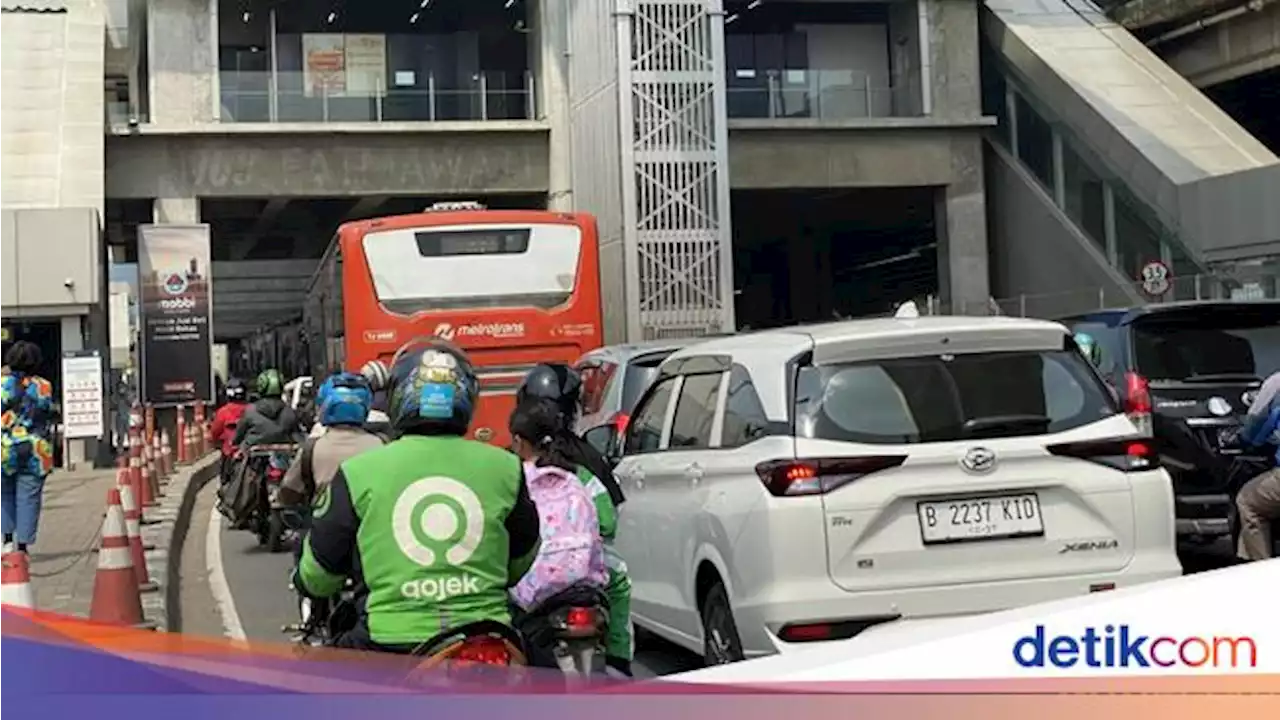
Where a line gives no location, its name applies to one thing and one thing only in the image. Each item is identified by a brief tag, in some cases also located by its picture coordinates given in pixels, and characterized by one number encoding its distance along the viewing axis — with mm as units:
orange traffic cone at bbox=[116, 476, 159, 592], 10047
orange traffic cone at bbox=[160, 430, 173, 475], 21422
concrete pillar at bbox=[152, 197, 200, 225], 33250
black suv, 9703
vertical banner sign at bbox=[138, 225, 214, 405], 27375
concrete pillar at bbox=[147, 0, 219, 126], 33281
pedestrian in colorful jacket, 11250
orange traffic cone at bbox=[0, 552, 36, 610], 6129
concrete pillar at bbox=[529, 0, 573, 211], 34188
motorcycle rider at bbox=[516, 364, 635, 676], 5250
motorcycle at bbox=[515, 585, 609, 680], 4680
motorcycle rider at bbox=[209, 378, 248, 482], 15969
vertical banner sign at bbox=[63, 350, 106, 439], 23594
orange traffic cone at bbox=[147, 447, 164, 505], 17781
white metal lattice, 28641
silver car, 11383
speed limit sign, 24281
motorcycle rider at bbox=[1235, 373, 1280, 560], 8305
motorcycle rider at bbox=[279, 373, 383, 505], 7301
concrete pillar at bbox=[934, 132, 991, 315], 36031
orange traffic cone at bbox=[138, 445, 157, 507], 16472
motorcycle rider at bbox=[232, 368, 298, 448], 14125
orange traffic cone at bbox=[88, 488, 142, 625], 8430
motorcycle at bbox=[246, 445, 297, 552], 13867
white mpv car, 6012
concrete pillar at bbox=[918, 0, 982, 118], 36062
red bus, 15977
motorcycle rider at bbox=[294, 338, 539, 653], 3770
